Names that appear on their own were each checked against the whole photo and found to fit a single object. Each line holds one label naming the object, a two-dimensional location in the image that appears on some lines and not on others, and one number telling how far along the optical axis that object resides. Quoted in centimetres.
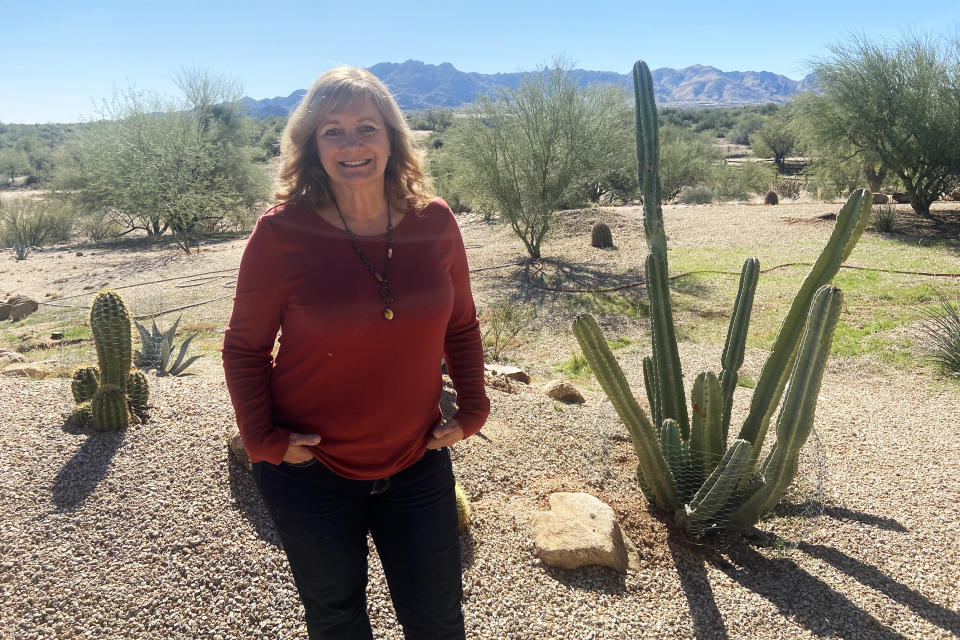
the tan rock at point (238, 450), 348
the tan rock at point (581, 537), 291
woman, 158
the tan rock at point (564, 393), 536
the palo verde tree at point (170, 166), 1772
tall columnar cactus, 279
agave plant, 591
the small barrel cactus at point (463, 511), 309
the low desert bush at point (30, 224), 1942
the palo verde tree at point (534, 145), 1179
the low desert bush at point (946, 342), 606
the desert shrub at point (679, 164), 2717
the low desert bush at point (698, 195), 2348
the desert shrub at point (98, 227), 2030
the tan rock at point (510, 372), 586
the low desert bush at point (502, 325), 762
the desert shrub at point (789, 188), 2553
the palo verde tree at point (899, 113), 1288
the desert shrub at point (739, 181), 2723
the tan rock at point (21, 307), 1041
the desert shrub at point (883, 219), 1323
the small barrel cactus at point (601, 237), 1396
